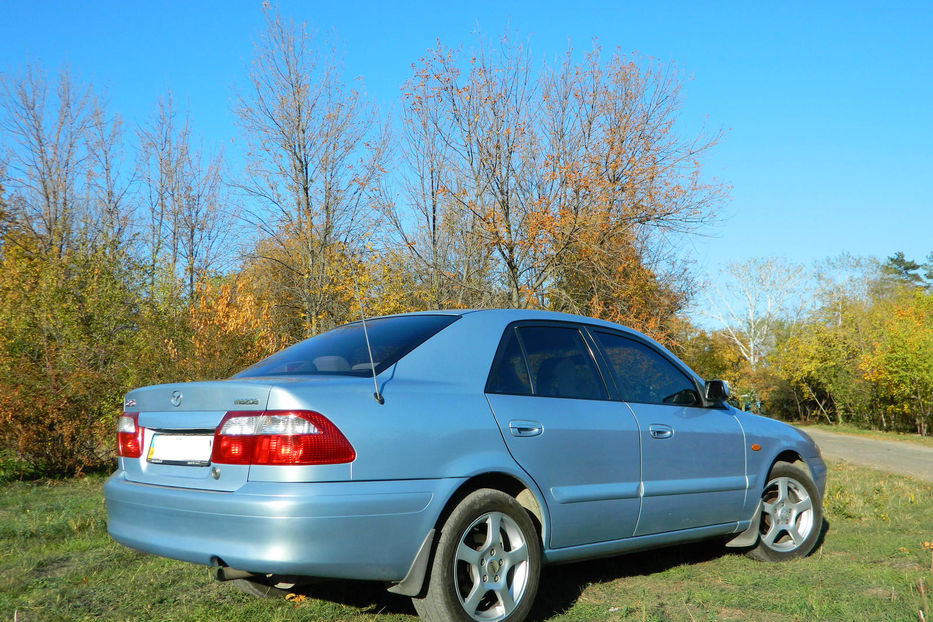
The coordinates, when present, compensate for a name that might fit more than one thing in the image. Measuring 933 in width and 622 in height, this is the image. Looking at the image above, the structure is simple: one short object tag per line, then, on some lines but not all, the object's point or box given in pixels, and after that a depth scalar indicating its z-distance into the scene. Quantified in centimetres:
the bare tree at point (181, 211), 2970
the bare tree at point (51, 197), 2720
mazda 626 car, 315
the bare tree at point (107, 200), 2788
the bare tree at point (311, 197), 1880
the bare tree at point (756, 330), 5300
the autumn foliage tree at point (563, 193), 1416
